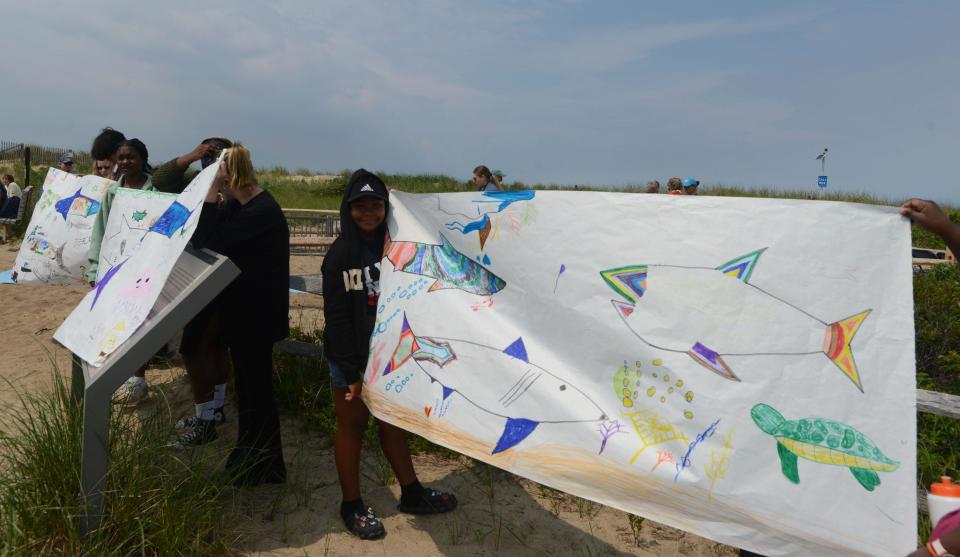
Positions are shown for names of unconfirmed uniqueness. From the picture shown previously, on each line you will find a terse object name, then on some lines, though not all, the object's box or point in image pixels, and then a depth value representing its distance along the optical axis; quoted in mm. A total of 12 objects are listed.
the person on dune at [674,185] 9781
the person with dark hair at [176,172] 3938
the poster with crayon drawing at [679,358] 2184
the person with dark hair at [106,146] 4820
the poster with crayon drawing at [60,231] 4961
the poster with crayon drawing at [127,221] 3561
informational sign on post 2635
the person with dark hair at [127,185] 4367
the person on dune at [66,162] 12594
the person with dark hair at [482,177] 10141
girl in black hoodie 3213
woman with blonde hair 3395
